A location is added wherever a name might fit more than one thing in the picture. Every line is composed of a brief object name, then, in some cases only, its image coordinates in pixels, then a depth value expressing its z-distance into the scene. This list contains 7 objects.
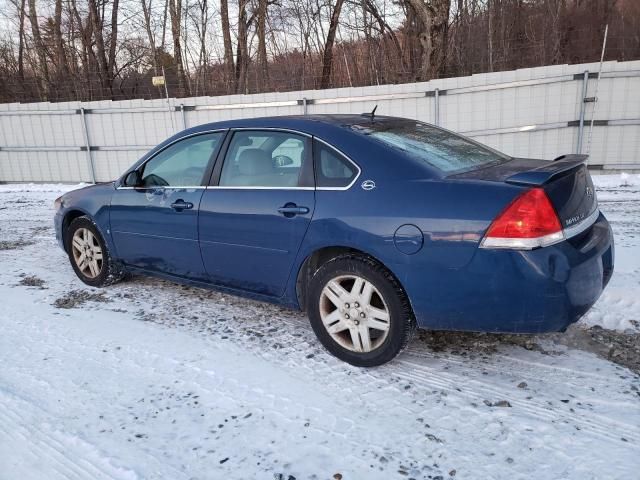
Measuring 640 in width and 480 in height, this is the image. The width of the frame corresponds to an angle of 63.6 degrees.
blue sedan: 2.61
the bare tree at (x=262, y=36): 19.96
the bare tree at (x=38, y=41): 21.28
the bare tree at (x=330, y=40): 19.38
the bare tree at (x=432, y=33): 11.34
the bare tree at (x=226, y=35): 19.83
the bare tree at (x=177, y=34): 20.22
